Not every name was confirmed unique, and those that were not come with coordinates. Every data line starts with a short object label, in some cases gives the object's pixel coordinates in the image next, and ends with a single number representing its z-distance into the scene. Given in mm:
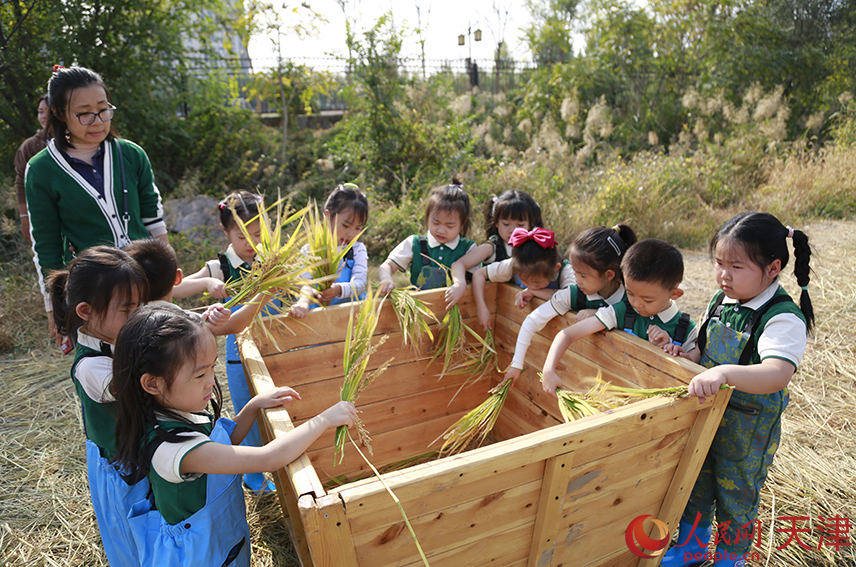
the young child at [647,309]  2125
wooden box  1364
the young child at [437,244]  3164
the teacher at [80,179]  2434
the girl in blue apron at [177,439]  1478
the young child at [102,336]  1714
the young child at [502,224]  3166
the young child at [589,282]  2430
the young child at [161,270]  2086
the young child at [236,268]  2779
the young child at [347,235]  2889
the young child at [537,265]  2705
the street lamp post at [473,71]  14453
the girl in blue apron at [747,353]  1758
